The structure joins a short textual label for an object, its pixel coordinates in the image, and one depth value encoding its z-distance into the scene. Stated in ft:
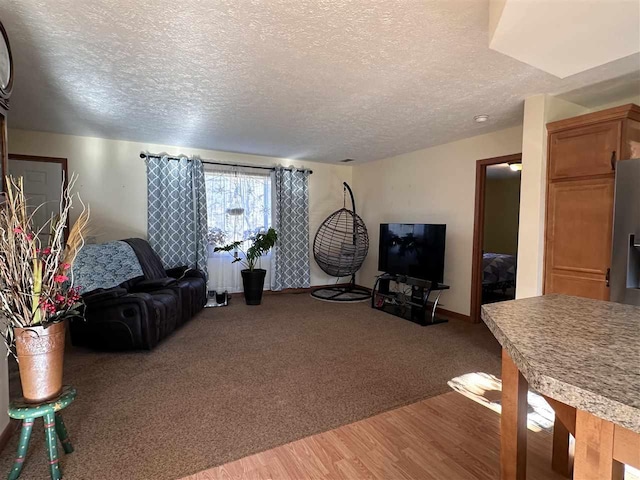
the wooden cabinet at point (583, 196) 7.74
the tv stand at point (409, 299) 13.62
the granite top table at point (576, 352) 2.04
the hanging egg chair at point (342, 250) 18.58
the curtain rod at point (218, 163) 15.60
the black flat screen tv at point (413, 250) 13.80
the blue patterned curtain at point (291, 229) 18.62
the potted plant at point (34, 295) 4.74
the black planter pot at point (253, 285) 16.19
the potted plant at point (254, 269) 16.24
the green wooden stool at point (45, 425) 4.84
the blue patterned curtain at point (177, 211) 15.76
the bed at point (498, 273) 16.69
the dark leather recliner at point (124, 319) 9.87
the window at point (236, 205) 17.26
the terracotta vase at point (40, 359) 4.82
